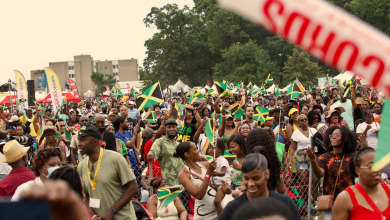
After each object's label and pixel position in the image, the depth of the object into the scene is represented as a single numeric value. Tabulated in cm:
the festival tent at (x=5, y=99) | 2323
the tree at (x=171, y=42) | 4734
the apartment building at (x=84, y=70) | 10138
